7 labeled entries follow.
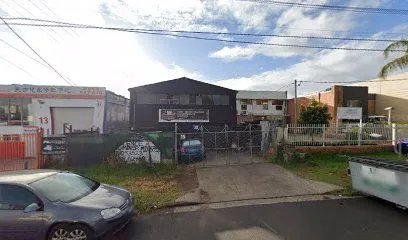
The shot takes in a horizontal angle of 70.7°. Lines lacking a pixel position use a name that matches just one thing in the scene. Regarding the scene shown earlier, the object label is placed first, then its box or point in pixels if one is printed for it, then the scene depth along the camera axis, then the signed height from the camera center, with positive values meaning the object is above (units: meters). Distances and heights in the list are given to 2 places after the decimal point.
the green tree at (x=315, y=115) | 23.31 +0.25
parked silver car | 5.27 -1.81
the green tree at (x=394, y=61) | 14.44 +3.05
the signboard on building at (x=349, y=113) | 22.69 +0.44
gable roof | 21.91 +2.35
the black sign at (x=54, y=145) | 12.88 -1.35
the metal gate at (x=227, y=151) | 14.29 -1.89
